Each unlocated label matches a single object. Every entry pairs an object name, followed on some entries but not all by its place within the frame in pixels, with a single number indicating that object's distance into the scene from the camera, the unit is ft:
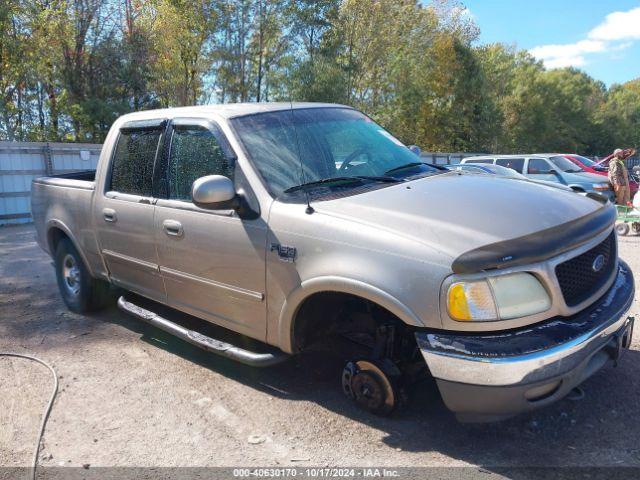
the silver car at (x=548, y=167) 54.03
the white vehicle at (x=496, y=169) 43.44
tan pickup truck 8.48
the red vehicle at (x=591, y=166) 57.30
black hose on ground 10.00
